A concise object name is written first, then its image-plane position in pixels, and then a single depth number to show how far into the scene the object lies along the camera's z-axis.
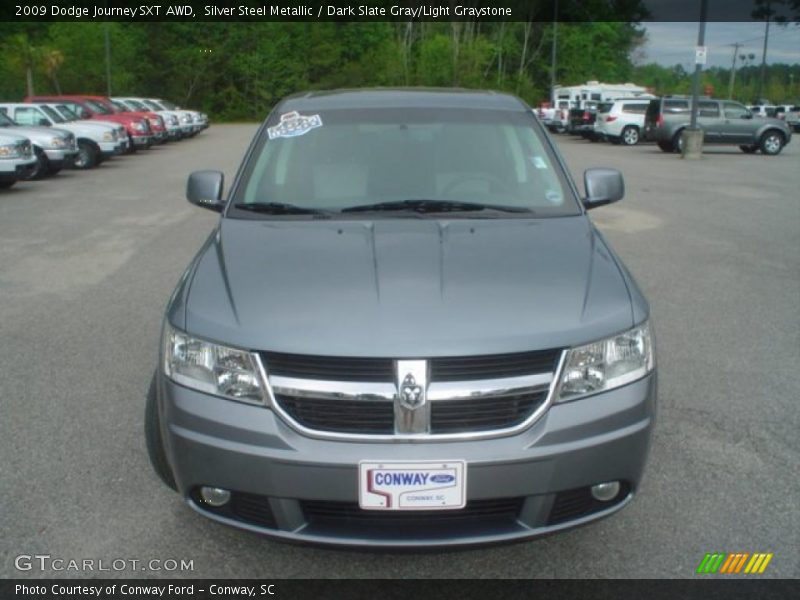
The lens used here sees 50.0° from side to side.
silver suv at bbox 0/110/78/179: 17.62
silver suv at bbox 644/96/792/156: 27.53
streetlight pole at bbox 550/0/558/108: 52.66
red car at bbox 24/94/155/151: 25.91
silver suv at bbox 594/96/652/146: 32.38
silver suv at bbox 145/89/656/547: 2.69
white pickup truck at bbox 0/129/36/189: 15.05
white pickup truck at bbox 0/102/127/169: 21.33
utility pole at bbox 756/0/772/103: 67.12
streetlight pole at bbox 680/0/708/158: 23.81
